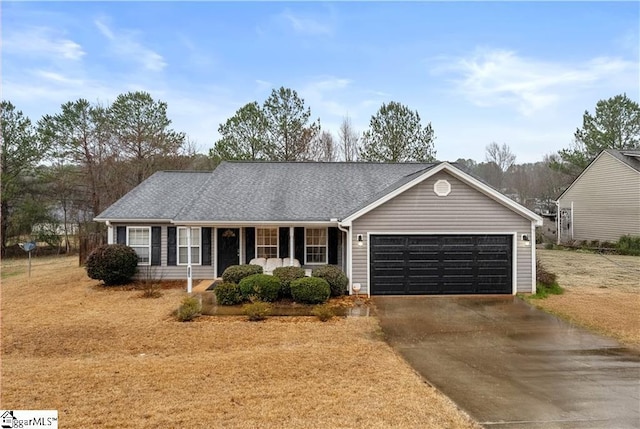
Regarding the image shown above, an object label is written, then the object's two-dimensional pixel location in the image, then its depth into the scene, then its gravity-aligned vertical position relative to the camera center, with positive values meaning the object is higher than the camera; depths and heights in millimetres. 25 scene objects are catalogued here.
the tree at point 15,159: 24953 +4075
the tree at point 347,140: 34875 +7181
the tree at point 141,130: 25750 +6142
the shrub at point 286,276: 11469 -1726
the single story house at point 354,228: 12117 -334
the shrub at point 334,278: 11719 -1817
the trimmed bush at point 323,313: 9453 -2327
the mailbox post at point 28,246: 15325 -1022
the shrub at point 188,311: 9398 -2254
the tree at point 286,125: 27203 +6768
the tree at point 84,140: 25406 +5438
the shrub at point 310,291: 10883 -2041
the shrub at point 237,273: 11797 -1662
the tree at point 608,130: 30047 +7036
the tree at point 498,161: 52688 +7923
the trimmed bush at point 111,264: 13609 -1557
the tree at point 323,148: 29731 +5861
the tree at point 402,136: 27484 +5876
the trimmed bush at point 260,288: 10953 -1960
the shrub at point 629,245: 23500 -1758
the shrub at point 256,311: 9508 -2278
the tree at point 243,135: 27019 +5958
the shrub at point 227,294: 10891 -2133
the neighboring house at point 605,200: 24391 +1193
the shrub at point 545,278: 12812 -2025
